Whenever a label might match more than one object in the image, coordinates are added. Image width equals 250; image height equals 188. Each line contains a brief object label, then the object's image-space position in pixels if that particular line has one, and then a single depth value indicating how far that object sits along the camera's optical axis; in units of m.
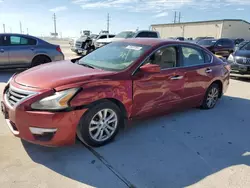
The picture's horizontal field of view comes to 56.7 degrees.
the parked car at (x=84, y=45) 16.73
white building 48.72
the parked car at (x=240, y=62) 8.40
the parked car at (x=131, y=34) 14.63
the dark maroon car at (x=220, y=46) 15.83
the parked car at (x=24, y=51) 7.93
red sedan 2.77
